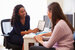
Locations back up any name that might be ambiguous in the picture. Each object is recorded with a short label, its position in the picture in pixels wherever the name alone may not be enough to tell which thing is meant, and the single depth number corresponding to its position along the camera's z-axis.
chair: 3.17
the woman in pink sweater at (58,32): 1.69
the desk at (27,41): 2.26
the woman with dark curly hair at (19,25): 2.67
